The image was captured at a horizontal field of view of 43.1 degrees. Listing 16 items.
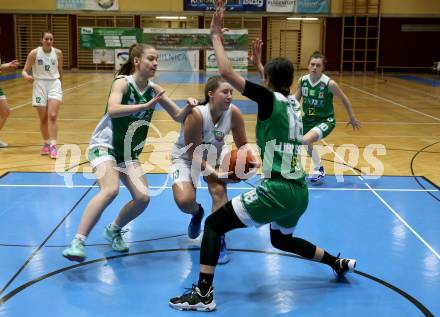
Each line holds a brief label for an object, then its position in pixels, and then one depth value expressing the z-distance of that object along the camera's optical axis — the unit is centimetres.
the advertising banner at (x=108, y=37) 2680
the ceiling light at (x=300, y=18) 2973
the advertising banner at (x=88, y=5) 2794
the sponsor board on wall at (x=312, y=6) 2820
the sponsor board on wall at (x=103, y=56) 2723
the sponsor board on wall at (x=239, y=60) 2667
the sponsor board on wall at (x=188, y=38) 2672
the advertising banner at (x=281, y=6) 2819
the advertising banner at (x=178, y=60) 2700
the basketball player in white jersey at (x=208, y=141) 448
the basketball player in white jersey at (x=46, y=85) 850
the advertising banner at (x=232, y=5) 2809
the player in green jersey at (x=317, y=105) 702
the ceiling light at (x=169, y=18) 2919
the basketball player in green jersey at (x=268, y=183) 359
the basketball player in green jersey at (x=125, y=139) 426
